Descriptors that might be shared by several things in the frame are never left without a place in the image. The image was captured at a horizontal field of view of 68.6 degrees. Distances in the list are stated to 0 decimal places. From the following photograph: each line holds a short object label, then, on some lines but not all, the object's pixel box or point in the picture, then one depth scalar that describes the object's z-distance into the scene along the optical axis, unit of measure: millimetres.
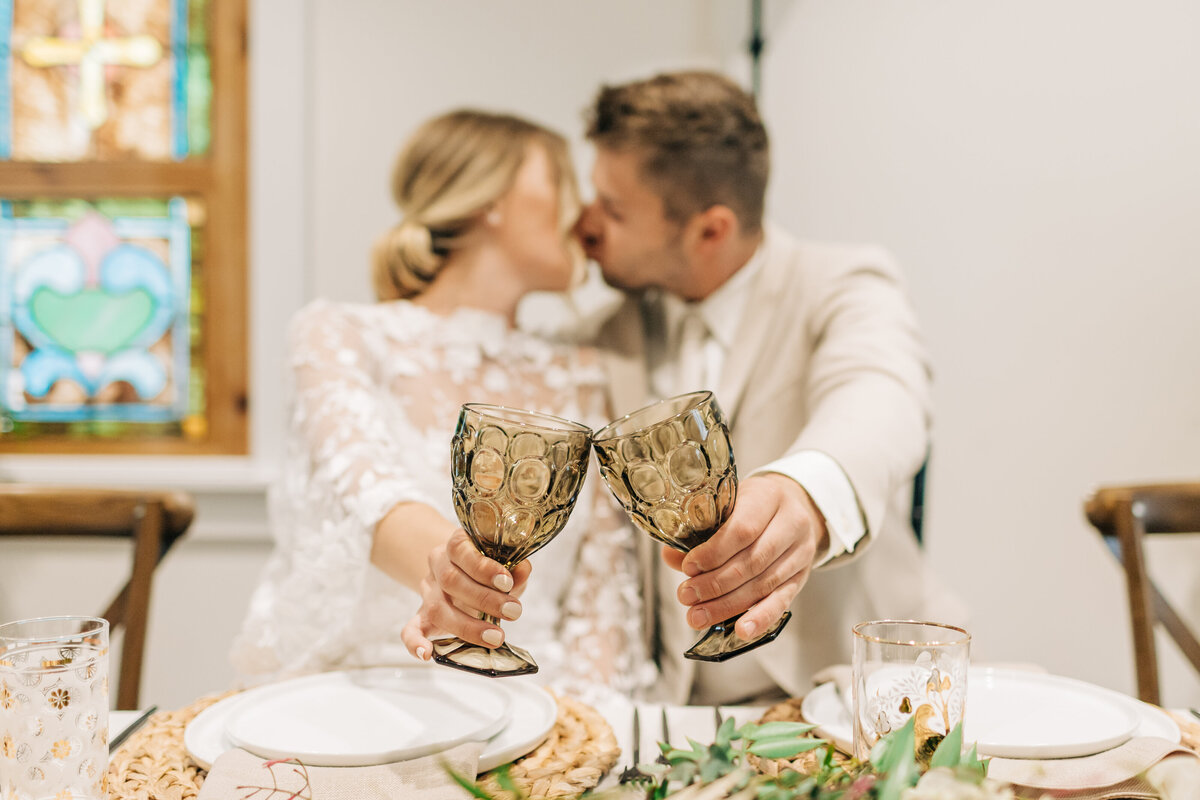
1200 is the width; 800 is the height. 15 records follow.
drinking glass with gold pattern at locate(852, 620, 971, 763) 514
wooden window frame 2129
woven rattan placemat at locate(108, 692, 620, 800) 563
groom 1021
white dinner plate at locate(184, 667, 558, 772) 605
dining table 652
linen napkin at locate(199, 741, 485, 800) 523
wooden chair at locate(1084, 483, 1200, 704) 1060
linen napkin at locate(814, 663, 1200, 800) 454
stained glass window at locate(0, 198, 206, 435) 2184
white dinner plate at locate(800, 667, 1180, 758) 593
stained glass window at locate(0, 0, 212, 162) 2170
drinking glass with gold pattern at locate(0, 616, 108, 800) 525
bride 1028
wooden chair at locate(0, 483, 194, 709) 1149
